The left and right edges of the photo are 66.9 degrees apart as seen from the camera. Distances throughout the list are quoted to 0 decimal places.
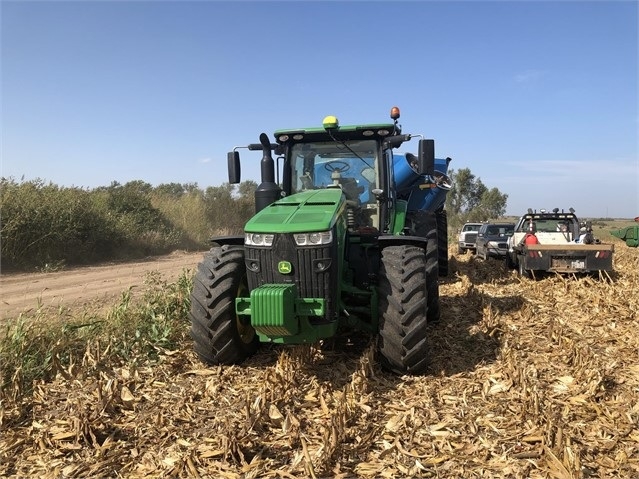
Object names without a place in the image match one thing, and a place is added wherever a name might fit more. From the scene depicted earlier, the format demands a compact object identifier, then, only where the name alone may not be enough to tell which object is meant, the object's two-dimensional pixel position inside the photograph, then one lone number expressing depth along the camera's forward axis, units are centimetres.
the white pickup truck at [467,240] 1923
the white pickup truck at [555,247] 1016
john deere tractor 441
